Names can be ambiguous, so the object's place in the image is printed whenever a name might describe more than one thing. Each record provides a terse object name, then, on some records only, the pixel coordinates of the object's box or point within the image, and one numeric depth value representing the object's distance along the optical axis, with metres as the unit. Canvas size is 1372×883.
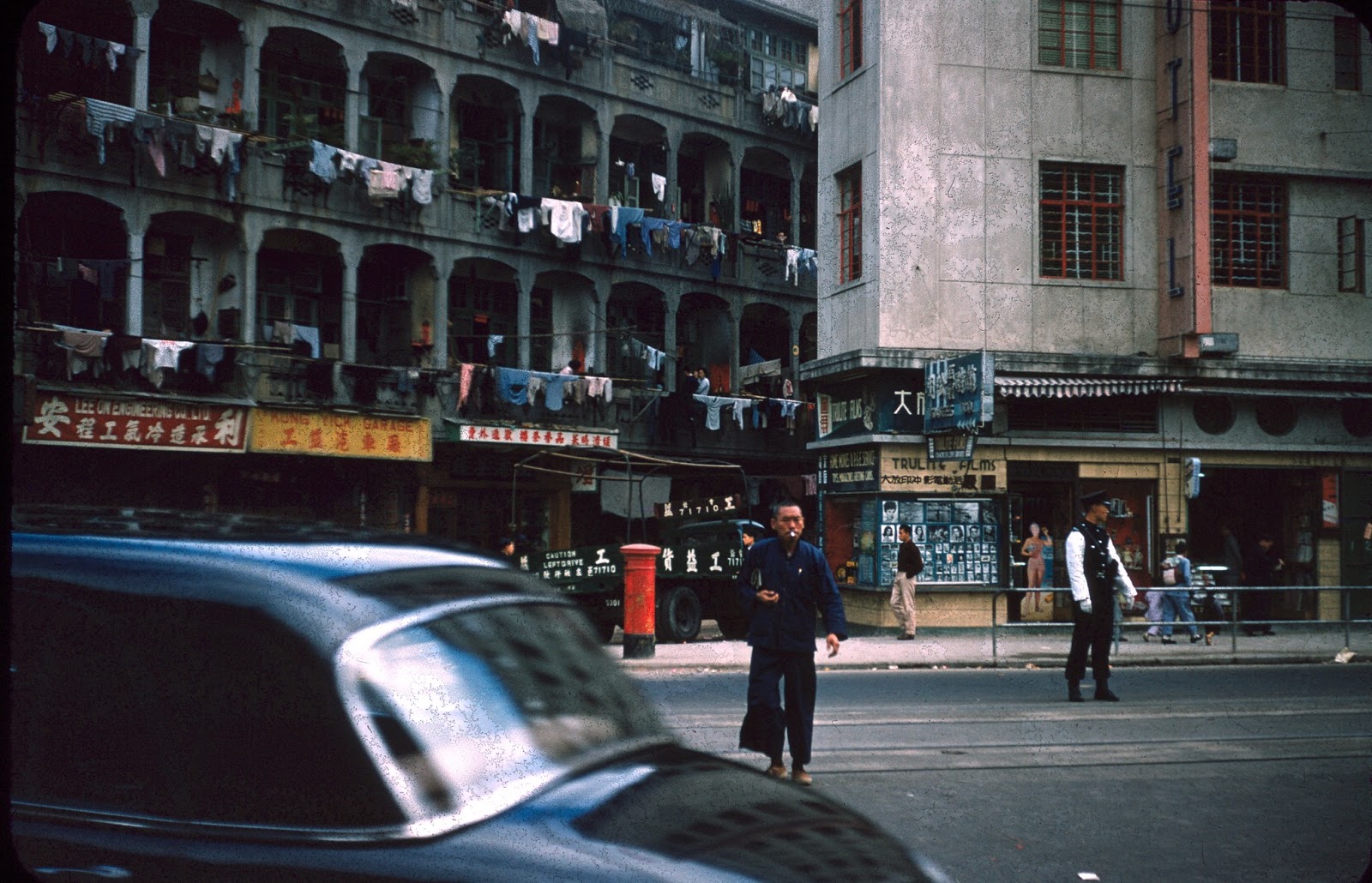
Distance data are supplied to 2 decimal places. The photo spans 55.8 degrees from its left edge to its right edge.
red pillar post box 18.30
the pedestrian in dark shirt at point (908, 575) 22.59
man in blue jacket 8.24
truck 20.25
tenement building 24.28
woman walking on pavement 18.59
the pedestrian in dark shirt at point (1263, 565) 23.58
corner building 24.22
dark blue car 2.70
